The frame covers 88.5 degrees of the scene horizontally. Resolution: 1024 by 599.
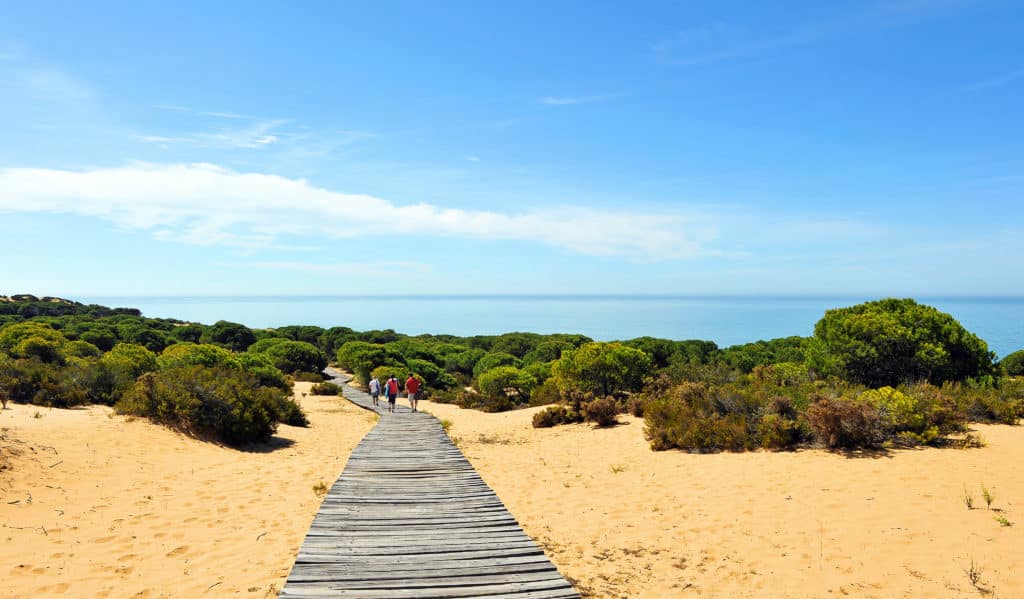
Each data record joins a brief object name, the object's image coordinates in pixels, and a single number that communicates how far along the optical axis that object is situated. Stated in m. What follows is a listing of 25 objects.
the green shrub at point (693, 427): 12.15
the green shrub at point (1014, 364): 29.73
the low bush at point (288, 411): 16.28
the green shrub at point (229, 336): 50.38
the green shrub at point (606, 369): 20.22
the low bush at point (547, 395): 23.08
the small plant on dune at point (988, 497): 7.43
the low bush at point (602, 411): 16.56
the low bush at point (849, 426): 11.10
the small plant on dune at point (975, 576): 5.49
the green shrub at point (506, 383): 28.61
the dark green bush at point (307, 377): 36.57
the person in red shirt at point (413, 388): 21.02
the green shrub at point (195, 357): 19.47
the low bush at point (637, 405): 17.40
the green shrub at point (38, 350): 21.83
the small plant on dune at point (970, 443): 10.95
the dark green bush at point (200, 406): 12.99
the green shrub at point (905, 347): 17.62
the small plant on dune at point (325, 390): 29.41
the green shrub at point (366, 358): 36.19
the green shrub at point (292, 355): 39.97
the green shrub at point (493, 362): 38.91
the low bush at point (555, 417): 18.11
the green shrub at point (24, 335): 25.56
